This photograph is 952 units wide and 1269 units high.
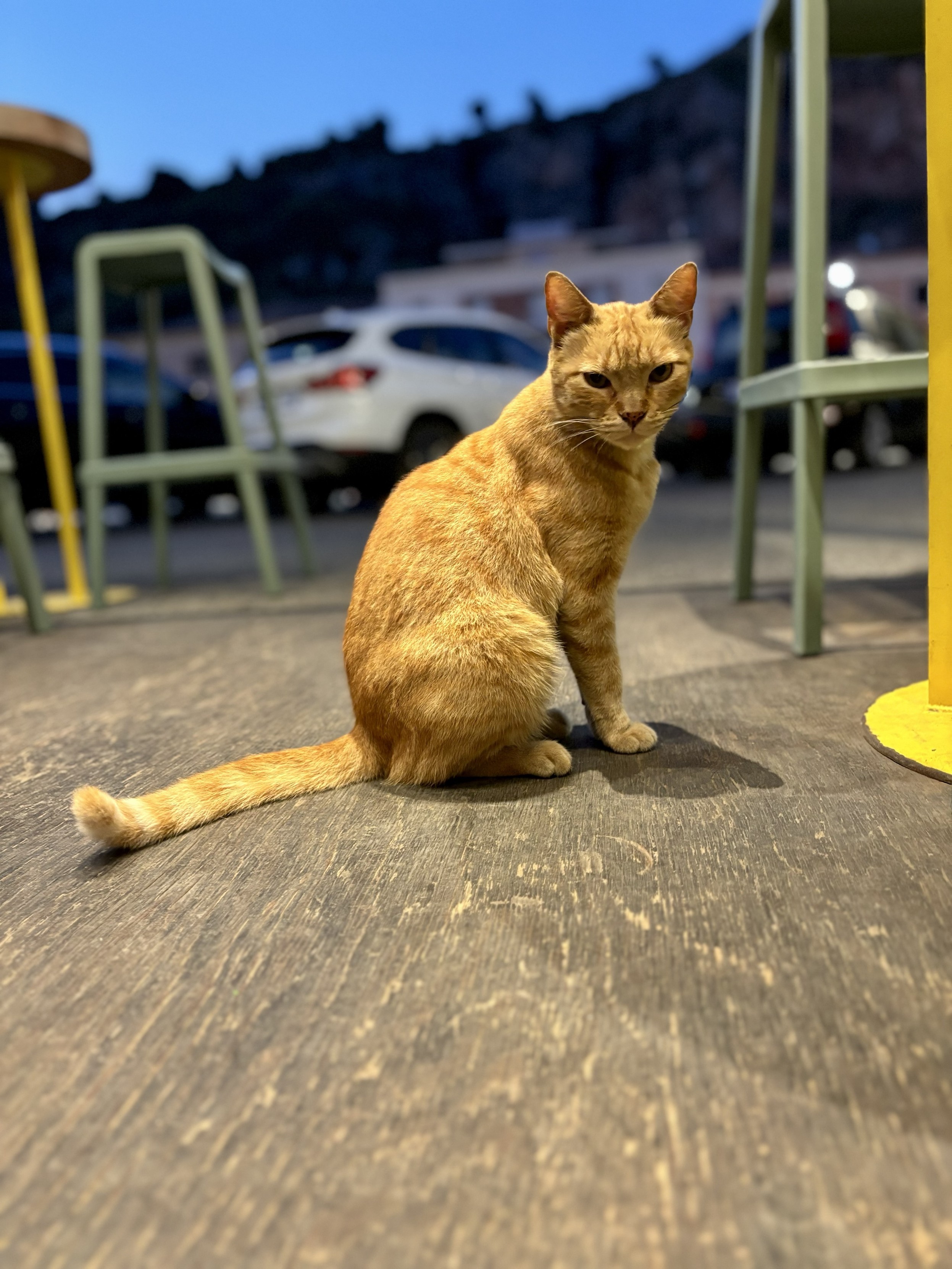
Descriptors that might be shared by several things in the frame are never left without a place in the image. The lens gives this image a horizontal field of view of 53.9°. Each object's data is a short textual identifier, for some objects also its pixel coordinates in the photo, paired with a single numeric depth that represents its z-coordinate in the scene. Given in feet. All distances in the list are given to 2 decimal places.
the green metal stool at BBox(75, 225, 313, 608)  10.23
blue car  21.21
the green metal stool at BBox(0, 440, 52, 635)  8.63
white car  19.62
